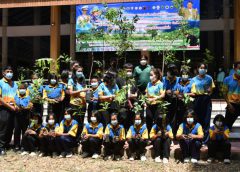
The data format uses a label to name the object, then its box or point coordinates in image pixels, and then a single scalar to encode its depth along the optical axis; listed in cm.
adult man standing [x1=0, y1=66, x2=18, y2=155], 722
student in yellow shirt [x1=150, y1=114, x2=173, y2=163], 650
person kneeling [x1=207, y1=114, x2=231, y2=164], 633
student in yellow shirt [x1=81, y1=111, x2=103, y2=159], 679
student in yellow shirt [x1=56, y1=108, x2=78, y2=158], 695
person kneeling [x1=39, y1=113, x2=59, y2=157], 703
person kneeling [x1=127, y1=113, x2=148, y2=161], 662
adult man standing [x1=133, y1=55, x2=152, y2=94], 725
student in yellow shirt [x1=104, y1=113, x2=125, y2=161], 669
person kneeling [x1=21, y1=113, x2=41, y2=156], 717
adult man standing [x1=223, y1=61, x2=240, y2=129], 682
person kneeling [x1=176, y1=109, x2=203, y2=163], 635
